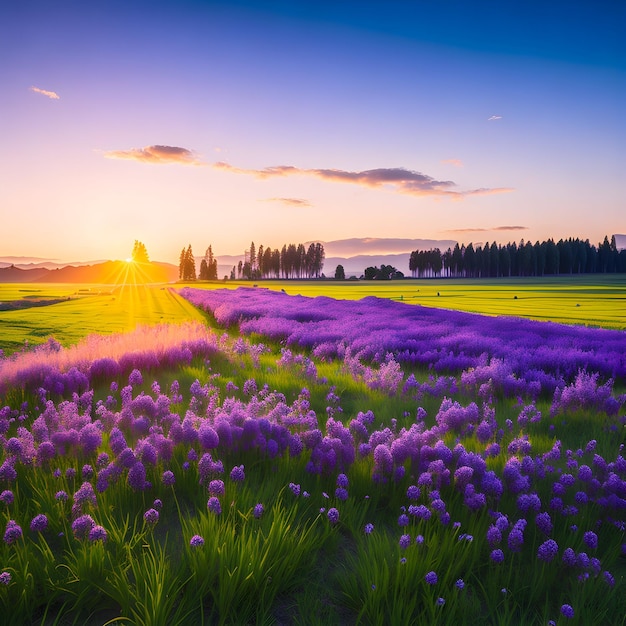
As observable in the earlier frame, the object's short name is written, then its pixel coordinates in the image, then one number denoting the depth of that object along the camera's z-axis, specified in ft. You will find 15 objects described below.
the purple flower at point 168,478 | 10.57
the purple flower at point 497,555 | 8.50
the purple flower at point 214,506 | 9.14
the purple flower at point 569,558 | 8.77
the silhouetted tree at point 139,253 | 550.36
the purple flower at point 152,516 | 9.10
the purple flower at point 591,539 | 9.46
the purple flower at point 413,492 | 10.61
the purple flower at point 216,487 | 9.81
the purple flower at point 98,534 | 8.33
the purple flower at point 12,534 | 8.19
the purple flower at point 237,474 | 10.81
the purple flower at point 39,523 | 8.79
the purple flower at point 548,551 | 8.79
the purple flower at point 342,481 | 10.97
